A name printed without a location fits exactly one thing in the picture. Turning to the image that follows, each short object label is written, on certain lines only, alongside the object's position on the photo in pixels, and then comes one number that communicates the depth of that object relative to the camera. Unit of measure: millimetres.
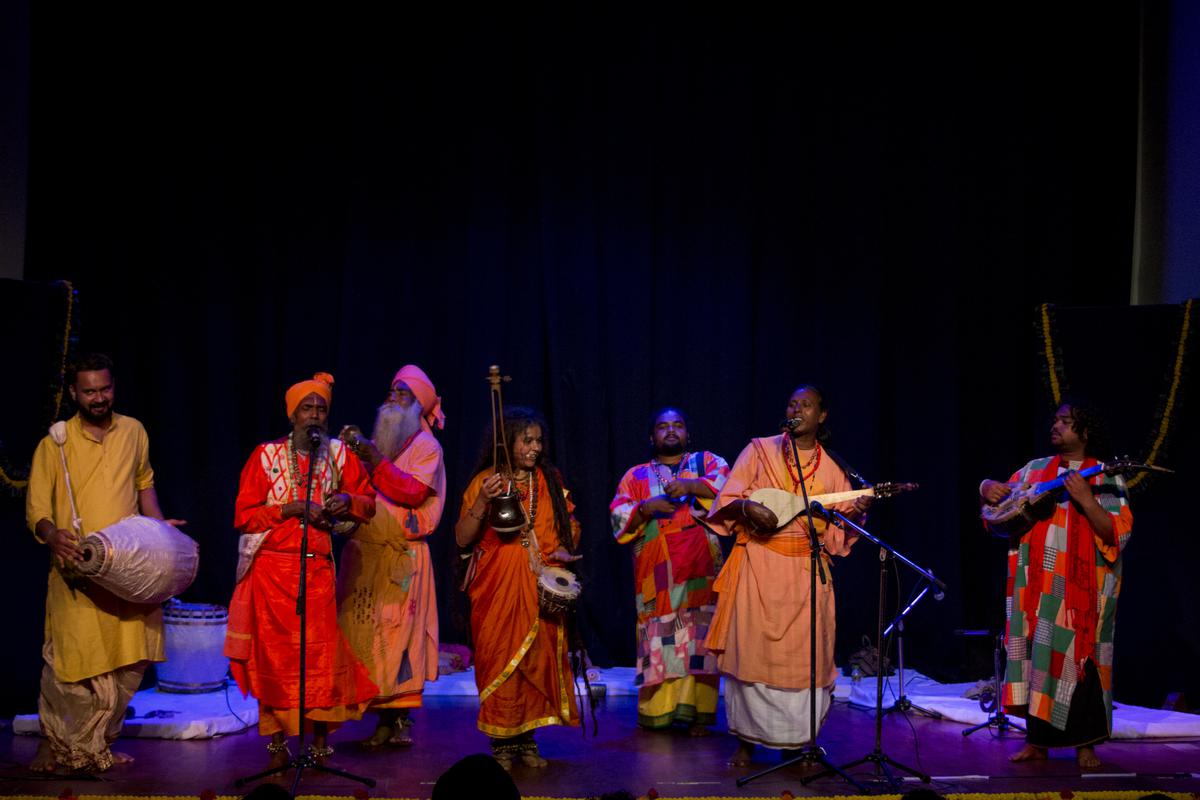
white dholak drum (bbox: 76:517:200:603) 6004
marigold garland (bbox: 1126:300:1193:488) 8383
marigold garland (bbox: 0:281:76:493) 7773
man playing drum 6227
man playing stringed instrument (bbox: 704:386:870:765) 6398
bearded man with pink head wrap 6949
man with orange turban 6184
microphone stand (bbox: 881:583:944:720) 7688
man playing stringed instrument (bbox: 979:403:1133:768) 6625
